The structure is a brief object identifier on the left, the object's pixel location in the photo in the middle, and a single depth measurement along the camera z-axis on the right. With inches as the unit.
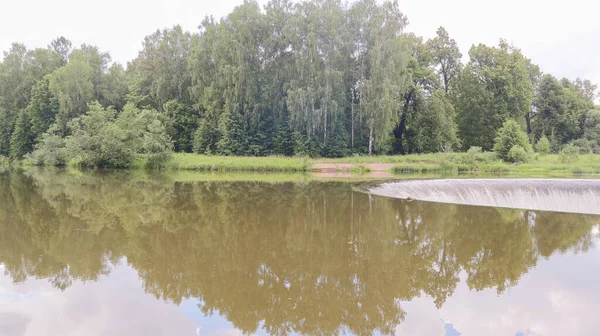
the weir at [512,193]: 625.0
